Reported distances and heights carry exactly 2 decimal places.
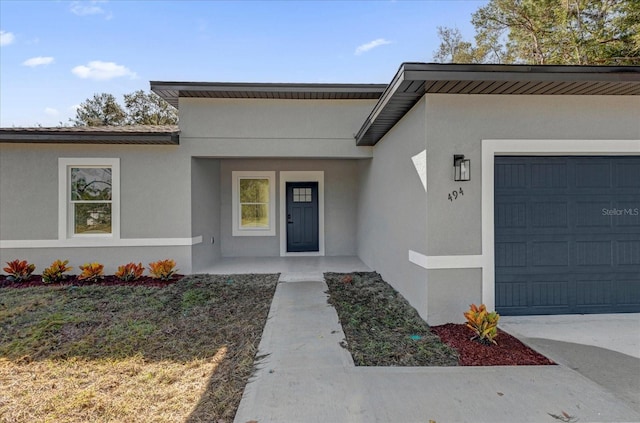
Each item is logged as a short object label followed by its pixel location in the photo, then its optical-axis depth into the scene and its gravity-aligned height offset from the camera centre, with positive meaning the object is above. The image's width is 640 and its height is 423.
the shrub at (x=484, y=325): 3.54 -1.27
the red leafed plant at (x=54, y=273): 6.37 -1.22
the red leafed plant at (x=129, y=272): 6.55 -1.26
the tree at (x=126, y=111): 23.59 +7.45
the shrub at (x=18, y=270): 6.48 -1.20
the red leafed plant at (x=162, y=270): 6.50 -1.19
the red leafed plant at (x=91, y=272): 6.36 -1.22
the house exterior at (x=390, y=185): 4.17 +0.48
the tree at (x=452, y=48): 17.62 +9.46
